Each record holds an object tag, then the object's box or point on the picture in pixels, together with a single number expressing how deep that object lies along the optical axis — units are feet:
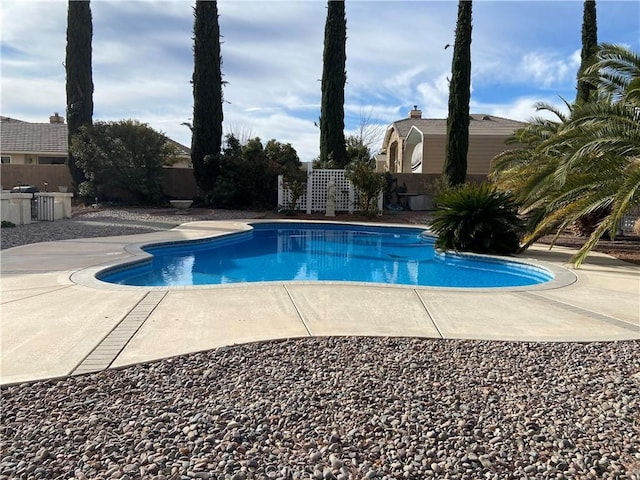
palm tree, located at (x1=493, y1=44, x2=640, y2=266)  22.13
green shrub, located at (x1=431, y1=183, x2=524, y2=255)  34.99
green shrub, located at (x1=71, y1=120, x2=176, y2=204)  65.26
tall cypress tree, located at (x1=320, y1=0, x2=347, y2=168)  69.46
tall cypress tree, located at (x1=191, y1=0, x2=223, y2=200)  68.08
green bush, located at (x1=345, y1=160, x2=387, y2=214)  61.83
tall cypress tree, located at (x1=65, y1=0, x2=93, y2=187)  67.72
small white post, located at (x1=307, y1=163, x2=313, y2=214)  67.51
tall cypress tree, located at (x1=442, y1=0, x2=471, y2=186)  68.28
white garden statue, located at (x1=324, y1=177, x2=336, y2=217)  65.72
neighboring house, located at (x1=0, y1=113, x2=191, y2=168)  95.40
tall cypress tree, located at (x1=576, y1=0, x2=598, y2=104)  70.95
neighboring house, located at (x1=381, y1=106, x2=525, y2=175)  87.92
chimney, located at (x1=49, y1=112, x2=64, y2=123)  119.03
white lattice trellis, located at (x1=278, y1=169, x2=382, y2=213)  67.67
